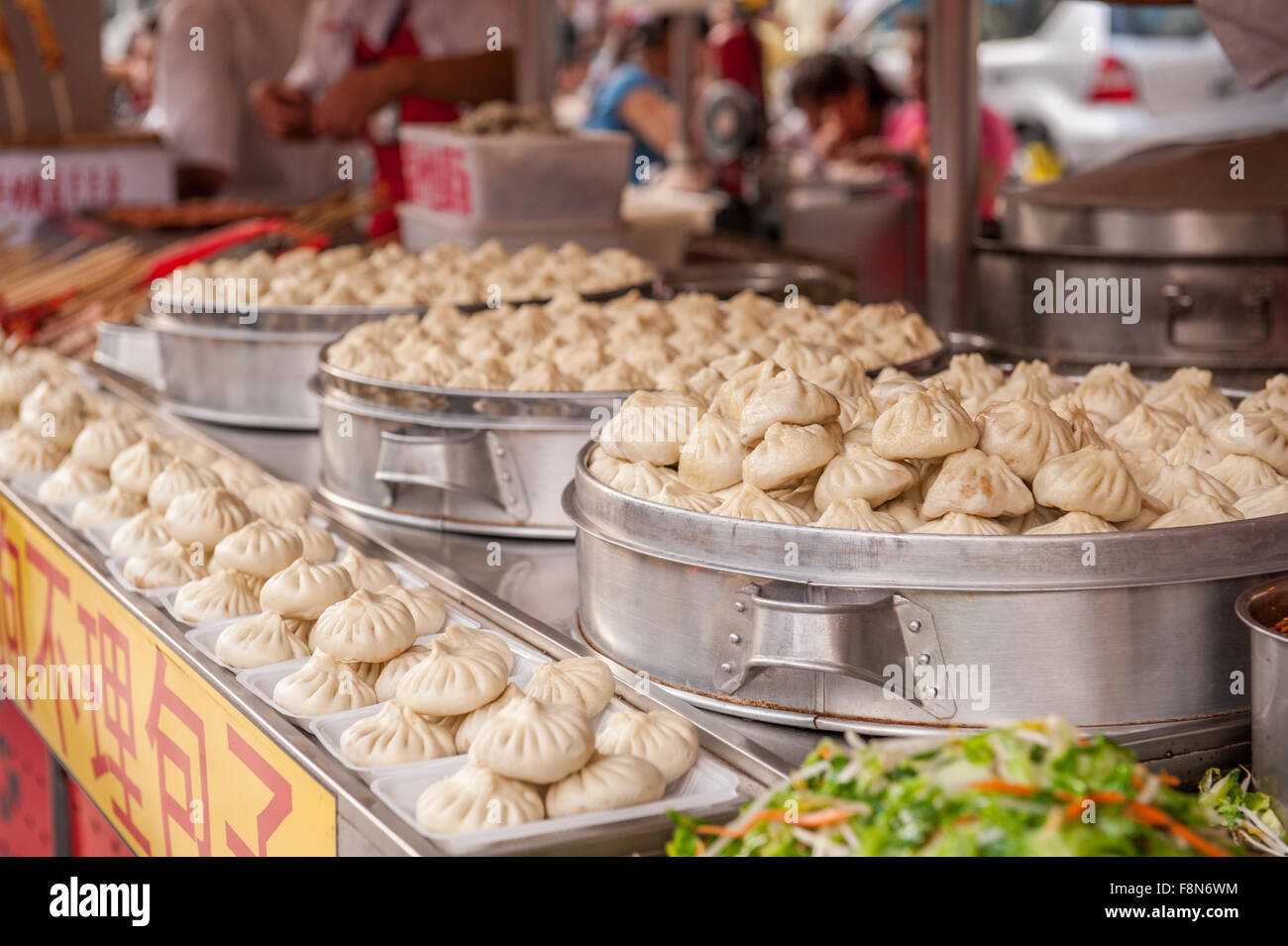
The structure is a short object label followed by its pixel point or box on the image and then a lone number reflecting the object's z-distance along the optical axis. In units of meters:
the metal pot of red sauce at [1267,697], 1.34
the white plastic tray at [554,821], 1.35
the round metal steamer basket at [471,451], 2.36
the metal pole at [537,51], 5.23
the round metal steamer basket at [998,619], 1.51
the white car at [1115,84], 12.65
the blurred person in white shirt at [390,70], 5.33
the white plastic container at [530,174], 4.08
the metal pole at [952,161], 3.68
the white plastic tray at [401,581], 2.11
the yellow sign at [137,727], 1.68
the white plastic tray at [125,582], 2.15
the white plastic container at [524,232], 4.17
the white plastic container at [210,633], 1.94
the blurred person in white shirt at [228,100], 7.68
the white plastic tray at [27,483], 2.81
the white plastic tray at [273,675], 1.79
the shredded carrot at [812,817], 1.14
